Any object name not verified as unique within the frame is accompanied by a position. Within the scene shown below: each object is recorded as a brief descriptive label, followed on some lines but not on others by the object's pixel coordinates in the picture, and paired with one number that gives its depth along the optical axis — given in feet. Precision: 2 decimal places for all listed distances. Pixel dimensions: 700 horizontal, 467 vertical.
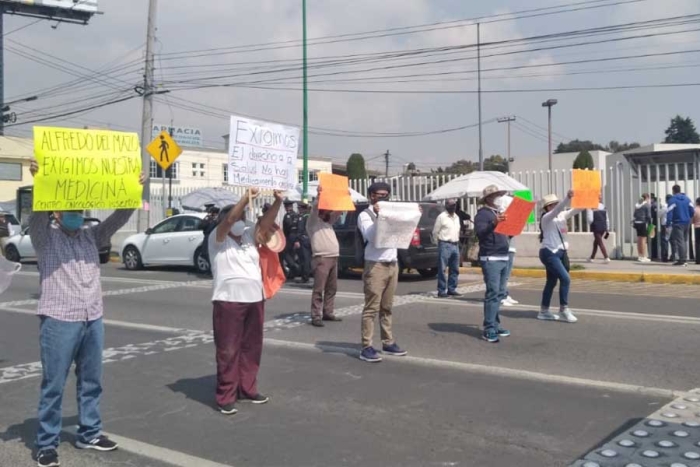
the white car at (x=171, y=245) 61.34
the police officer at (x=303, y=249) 50.92
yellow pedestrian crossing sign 72.54
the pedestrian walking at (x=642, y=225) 59.41
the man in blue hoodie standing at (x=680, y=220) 55.83
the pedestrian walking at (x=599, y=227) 59.62
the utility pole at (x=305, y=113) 82.07
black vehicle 51.06
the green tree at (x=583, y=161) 129.90
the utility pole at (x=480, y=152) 122.52
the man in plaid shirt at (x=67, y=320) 15.64
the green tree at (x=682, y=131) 306.35
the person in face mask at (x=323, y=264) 34.22
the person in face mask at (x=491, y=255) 28.37
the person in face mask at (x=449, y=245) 43.68
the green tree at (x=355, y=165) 167.02
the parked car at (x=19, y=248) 76.69
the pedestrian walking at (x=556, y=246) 31.81
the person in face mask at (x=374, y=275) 25.32
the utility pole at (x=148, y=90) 82.17
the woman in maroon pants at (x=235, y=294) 19.60
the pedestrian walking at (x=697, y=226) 55.35
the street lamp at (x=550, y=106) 145.70
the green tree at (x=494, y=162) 209.97
